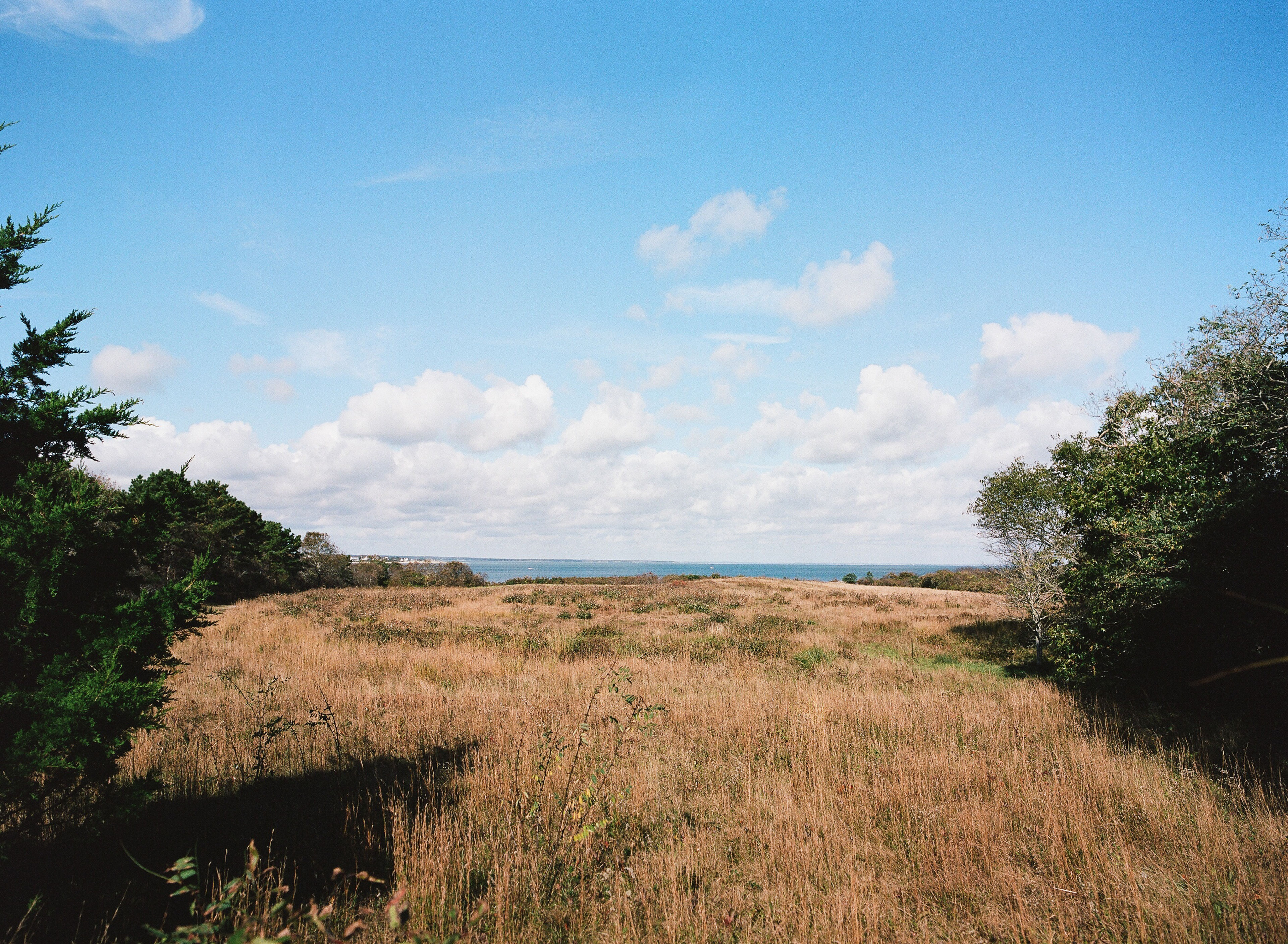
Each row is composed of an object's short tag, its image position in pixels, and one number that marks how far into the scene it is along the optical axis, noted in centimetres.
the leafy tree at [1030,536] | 1741
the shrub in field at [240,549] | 2850
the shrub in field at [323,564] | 4597
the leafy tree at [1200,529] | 820
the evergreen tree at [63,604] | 293
